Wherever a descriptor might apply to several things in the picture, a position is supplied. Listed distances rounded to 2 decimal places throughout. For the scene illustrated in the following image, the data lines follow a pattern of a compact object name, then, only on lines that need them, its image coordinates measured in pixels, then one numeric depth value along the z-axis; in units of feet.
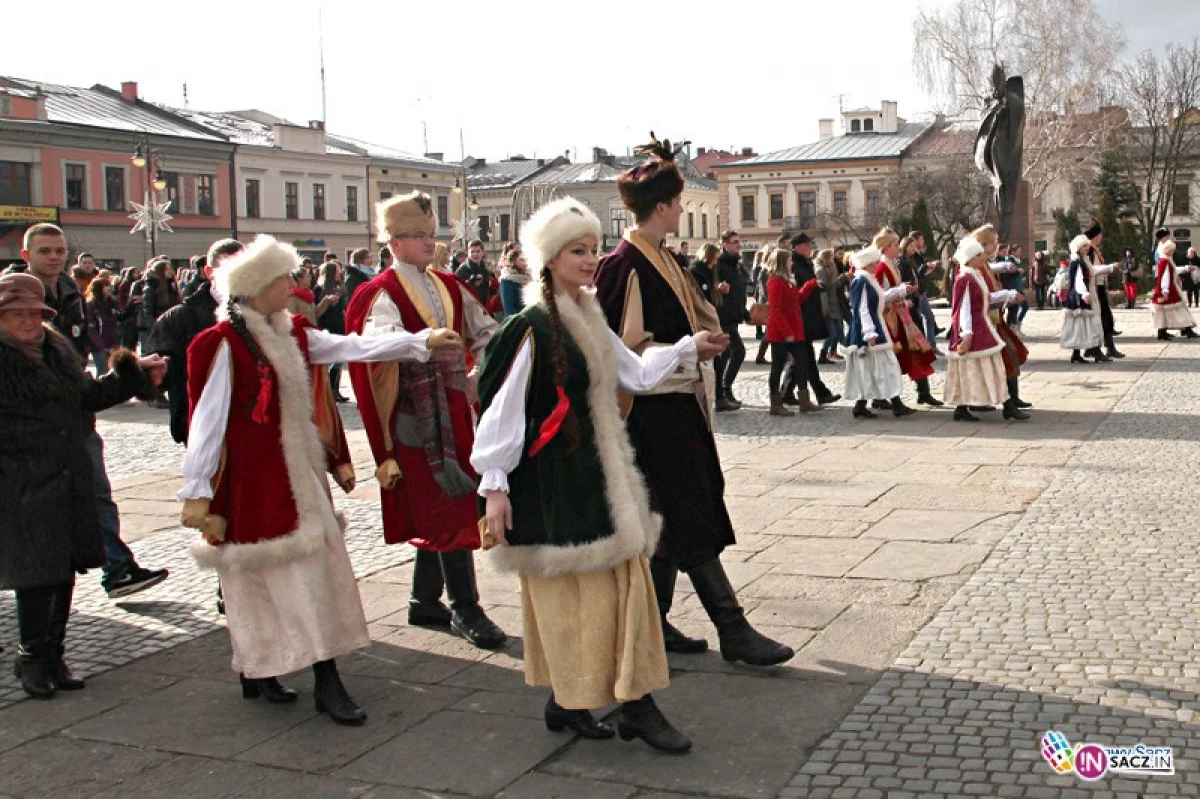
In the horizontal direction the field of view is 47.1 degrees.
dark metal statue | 79.41
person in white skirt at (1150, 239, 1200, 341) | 69.00
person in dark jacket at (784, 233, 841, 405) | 45.70
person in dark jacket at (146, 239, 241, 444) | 21.45
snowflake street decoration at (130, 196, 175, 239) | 120.16
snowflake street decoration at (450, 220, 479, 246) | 170.81
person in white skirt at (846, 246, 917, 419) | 42.73
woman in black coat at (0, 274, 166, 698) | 18.11
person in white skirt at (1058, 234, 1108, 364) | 57.11
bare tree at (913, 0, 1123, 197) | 149.38
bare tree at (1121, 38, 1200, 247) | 186.39
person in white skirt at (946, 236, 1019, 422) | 40.01
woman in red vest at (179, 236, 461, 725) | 16.58
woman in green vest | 14.51
